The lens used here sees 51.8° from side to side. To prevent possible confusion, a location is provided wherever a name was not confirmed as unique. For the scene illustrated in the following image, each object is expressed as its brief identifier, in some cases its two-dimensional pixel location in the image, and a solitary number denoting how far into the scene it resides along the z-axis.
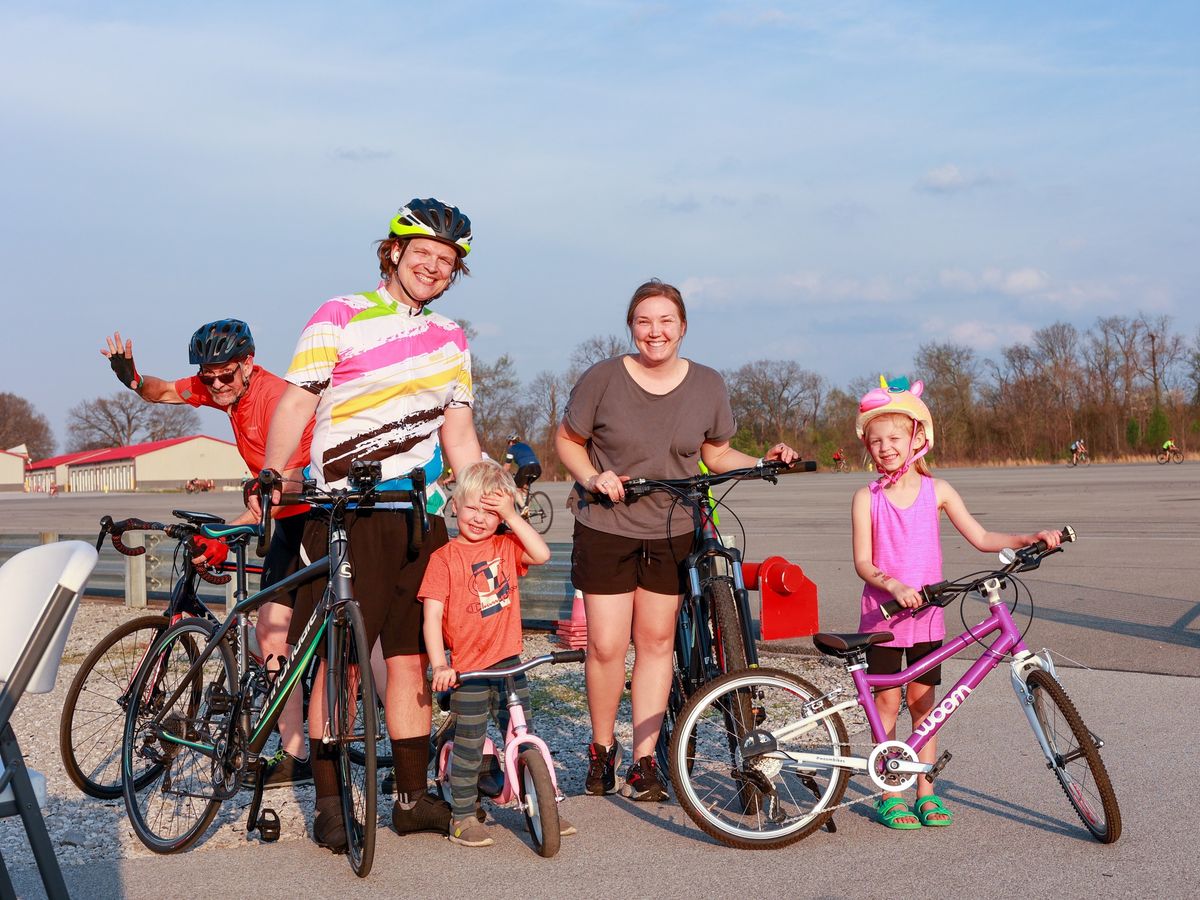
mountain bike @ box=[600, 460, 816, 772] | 4.82
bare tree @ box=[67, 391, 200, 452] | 116.69
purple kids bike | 4.46
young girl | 4.73
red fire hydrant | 6.01
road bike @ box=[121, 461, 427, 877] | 4.32
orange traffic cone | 8.86
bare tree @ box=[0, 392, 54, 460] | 124.88
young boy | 4.55
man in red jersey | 4.86
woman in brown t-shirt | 5.11
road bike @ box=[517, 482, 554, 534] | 23.30
